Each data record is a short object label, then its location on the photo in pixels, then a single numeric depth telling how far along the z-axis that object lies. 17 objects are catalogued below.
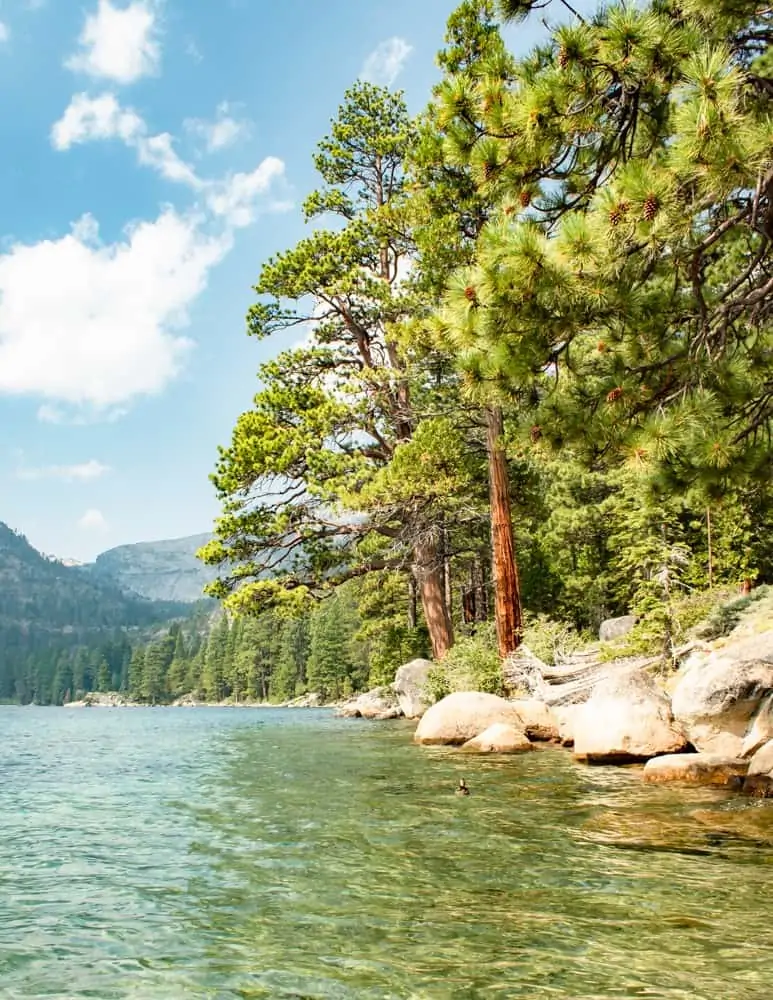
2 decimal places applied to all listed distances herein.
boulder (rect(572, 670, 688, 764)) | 10.86
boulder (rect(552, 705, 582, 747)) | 13.54
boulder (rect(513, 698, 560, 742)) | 14.43
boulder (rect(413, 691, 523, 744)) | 14.37
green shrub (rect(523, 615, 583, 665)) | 17.56
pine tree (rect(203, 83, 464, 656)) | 19.53
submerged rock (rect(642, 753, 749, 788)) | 8.96
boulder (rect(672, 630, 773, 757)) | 9.79
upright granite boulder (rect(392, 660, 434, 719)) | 27.03
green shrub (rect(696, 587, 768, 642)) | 16.53
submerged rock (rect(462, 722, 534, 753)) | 12.80
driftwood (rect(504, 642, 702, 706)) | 15.63
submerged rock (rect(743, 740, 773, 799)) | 8.12
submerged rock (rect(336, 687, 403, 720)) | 34.91
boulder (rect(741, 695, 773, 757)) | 9.49
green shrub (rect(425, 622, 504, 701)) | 18.28
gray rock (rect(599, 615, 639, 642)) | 28.75
